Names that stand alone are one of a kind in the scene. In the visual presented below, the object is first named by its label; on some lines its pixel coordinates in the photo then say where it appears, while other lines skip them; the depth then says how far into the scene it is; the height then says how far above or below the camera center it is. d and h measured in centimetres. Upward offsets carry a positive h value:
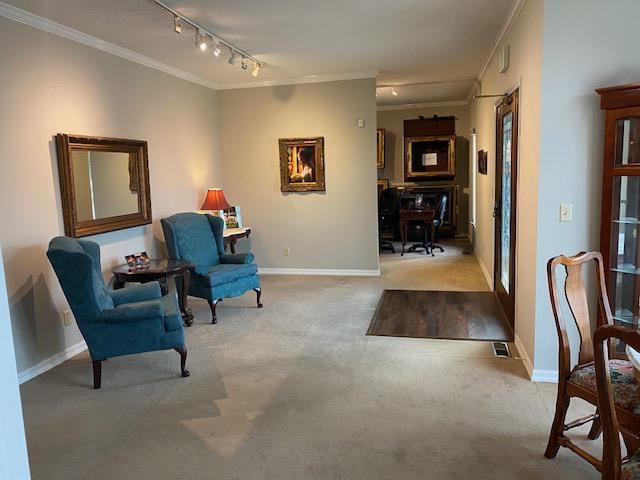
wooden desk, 795 -64
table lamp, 574 -18
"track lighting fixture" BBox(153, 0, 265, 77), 361 +132
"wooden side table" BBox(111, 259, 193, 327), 405 -74
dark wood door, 387 -24
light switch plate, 292 -23
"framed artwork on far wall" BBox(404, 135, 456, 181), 927 +41
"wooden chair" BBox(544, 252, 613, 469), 213 -80
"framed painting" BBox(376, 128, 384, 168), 945 +69
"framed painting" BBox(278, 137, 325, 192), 630 +26
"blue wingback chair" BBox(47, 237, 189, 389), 309 -87
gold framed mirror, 382 +6
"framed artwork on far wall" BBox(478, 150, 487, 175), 618 +21
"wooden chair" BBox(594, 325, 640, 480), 150 -81
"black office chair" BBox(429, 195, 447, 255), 808 -64
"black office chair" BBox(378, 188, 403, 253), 912 -60
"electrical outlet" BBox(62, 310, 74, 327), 382 -102
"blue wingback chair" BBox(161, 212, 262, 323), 461 -77
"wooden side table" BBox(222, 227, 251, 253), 581 -61
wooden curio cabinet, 267 -19
